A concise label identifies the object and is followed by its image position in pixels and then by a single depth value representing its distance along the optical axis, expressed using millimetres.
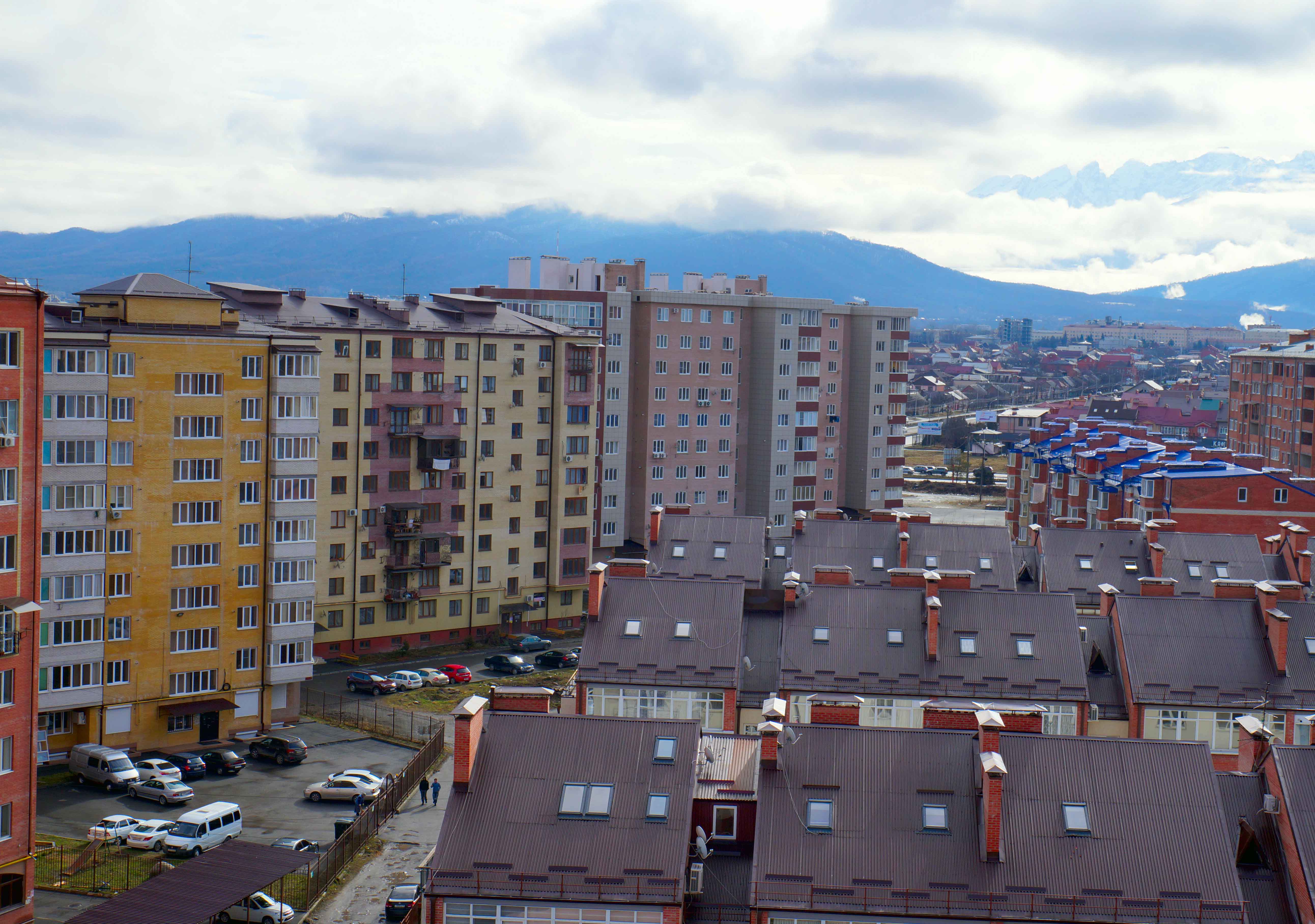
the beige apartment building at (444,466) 83938
